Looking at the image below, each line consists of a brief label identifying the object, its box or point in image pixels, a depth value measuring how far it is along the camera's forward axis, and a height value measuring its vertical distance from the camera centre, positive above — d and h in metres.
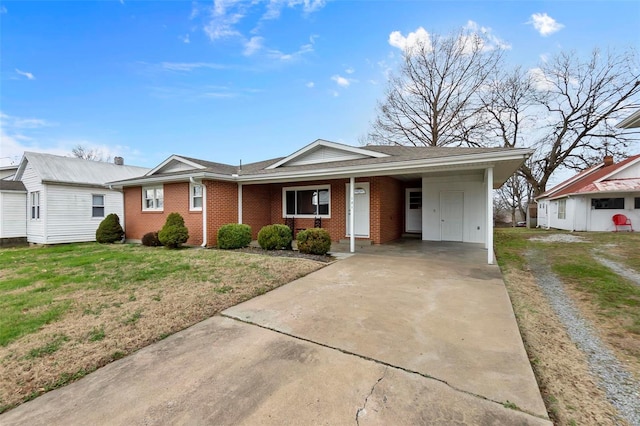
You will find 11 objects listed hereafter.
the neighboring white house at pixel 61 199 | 13.00 +0.55
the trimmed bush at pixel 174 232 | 9.74 -0.79
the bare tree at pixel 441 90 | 21.80 +9.92
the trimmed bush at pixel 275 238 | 9.05 -0.93
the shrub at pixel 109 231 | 12.74 -0.95
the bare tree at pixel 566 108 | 20.38 +8.03
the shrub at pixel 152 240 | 10.91 -1.18
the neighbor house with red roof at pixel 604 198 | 15.61 +0.58
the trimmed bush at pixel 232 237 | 9.59 -0.94
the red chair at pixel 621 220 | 15.54 -0.68
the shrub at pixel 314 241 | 8.24 -0.96
